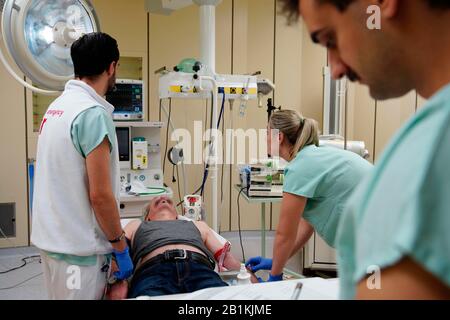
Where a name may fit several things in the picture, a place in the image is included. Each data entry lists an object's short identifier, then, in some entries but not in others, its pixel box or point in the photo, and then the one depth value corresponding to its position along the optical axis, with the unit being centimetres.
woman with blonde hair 162
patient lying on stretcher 168
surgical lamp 158
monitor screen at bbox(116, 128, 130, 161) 311
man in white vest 138
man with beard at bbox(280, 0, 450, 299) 34
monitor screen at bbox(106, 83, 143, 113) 314
